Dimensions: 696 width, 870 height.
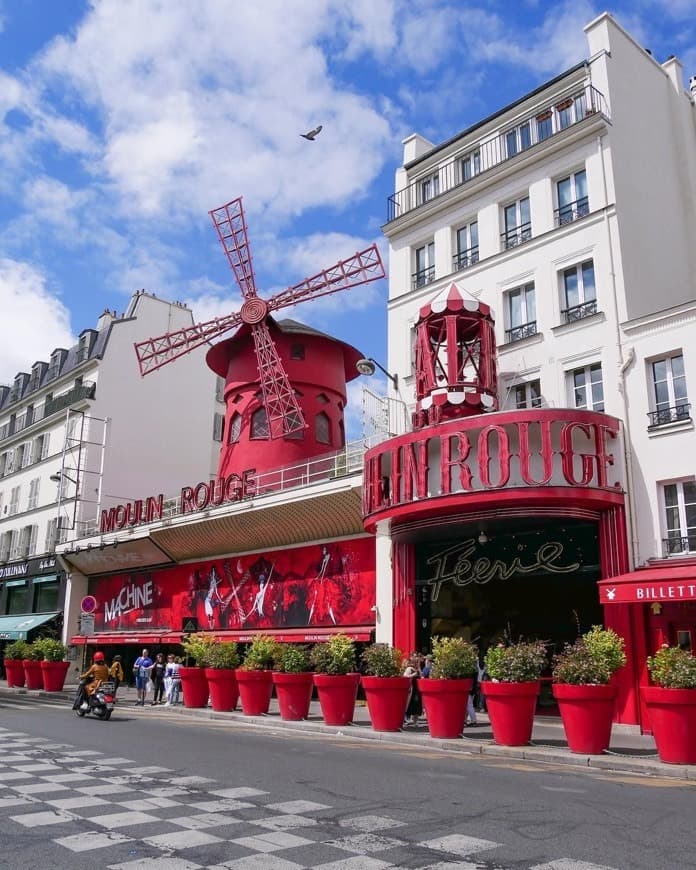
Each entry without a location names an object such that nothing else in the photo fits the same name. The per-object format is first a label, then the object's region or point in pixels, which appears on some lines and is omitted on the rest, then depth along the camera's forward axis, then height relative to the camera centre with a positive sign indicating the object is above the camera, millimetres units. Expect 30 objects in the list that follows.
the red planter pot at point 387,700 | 12097 -743
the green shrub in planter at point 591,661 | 9906 -122
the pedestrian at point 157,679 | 19203 -703
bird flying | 18812 +11930
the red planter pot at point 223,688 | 15508 -729
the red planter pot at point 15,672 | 24891 -706
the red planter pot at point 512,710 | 10336 -751
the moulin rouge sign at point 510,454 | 13258 +3324
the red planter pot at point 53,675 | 22797 -728
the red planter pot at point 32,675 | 23777 -764
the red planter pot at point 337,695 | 12898 -718
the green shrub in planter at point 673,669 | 9008 -195
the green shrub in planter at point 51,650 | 22969 -25
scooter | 13961 -920
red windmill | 24047 +10583
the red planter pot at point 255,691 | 14727 -745
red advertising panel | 18734 +1574
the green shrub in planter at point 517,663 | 10445 -161
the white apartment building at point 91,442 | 30578 +8377
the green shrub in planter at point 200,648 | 16000 +33
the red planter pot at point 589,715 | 9695 -762
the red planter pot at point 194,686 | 16547 -740
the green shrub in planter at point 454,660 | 11336 -133
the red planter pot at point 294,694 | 13781 -749
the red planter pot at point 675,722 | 8812 -775
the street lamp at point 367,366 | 16203 +5679
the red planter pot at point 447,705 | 11250 -753
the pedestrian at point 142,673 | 19170 -569
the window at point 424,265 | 18828 +9021
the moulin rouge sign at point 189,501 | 22094 +4416
